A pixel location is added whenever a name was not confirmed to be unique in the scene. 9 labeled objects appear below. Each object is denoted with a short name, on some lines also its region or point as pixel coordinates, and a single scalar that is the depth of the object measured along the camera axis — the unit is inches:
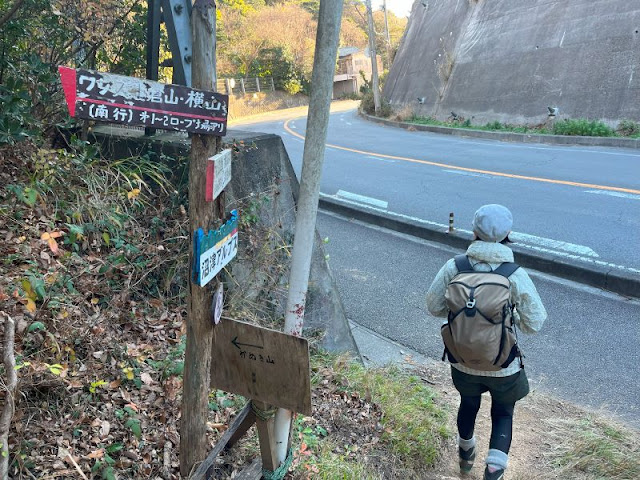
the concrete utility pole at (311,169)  94.0
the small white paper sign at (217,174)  77.4
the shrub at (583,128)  592.4
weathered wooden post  77.2
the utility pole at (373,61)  1043.9
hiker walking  104.2
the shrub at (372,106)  1047.9
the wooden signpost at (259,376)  90.2
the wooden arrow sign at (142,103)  66.7
